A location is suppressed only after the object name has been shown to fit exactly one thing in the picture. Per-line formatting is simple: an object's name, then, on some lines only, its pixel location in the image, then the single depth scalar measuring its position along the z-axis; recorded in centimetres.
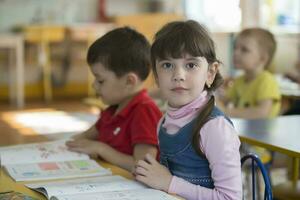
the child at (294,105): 317
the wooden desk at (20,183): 178
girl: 174
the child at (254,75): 309
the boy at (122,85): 218
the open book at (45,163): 195
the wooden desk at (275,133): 206
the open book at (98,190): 166
